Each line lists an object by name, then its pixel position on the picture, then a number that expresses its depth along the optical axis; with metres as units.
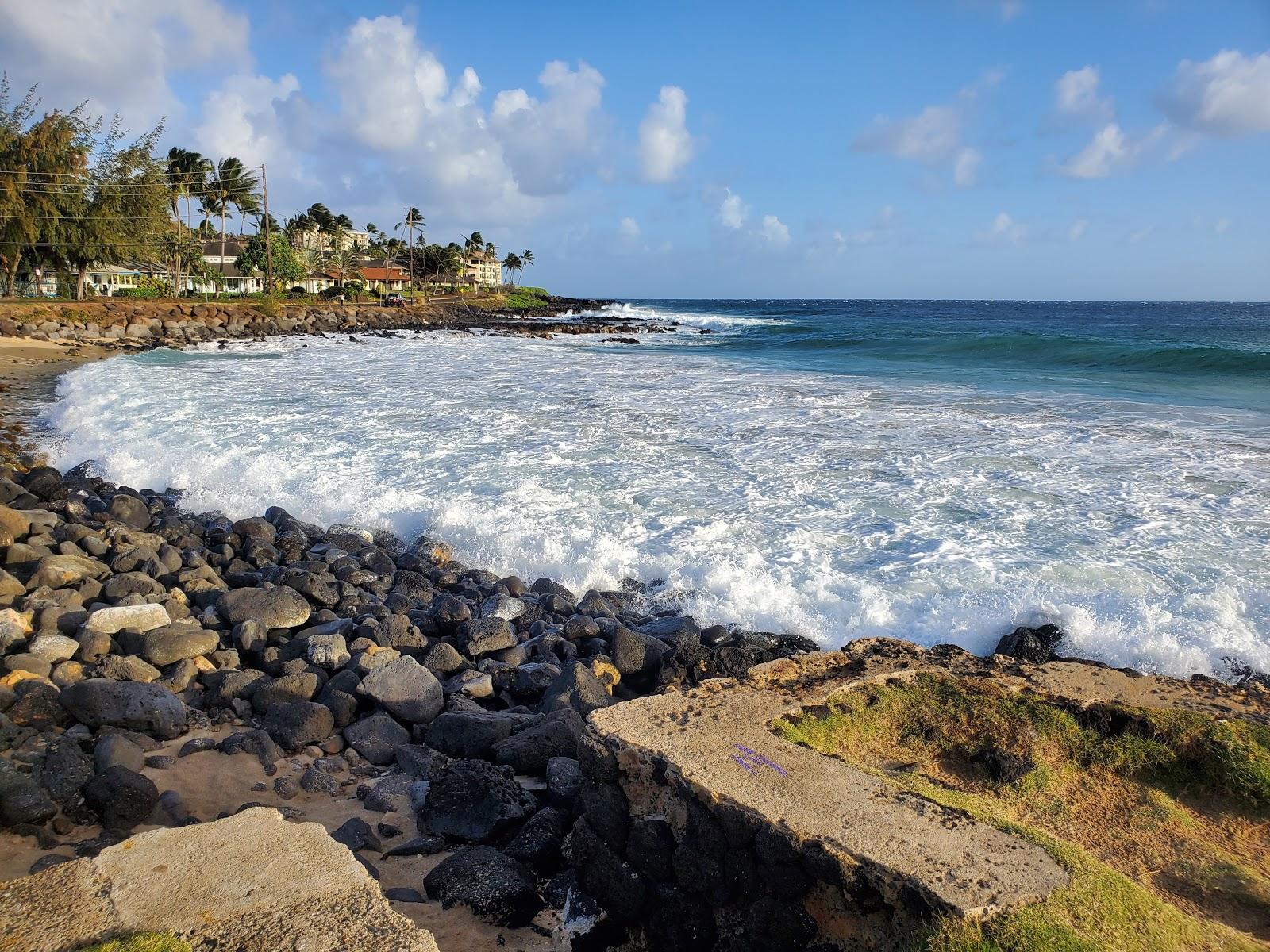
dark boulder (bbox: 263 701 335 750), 4.16
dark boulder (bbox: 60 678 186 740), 4.11
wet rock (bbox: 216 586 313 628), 5.65
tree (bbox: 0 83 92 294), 34.34
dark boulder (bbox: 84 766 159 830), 3.35
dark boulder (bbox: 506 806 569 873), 3.12
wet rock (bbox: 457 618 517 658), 5.37
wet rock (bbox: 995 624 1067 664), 4.89
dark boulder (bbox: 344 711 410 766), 4.12
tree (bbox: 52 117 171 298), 36.78
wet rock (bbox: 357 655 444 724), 4.45
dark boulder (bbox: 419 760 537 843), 3.31
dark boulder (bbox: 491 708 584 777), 3.80
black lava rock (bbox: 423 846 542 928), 2.88
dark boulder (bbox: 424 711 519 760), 4.05
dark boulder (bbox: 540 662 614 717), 4.32
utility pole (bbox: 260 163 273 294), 45.07
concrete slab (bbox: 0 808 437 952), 2.24
